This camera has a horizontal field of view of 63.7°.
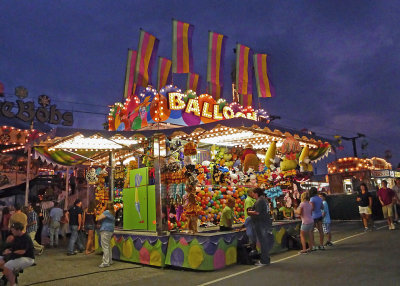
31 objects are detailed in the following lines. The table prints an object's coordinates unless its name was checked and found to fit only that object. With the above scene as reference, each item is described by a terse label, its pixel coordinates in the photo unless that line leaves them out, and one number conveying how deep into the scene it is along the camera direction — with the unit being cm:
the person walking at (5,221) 1083
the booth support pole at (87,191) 1798
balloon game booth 767
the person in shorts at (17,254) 556
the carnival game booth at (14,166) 1847
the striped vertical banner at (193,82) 1493
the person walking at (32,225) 1036
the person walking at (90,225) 1055
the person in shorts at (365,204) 1147
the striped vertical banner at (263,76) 1475
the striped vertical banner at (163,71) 1472
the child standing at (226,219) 809
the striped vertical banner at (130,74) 1462
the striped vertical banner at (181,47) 1302
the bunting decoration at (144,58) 1385
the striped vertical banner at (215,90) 1513
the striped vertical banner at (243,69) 1521
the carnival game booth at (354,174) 2211
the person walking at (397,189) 1323
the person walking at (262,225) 726
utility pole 3422
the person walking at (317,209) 893
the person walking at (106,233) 811
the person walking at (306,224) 823
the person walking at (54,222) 1255
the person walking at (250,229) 769
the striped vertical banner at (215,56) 1420
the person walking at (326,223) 926
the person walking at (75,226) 1049
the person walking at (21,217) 760
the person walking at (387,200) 1170
